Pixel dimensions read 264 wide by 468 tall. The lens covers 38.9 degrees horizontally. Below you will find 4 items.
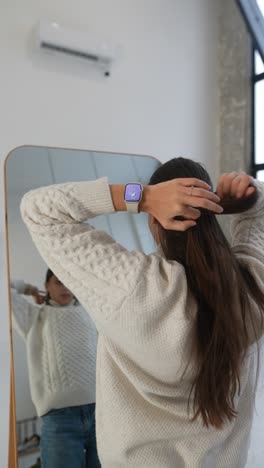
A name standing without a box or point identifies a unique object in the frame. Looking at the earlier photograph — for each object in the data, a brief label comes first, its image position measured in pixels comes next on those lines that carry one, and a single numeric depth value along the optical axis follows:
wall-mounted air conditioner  1.50
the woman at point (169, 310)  0.67
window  2.10
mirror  1.19
